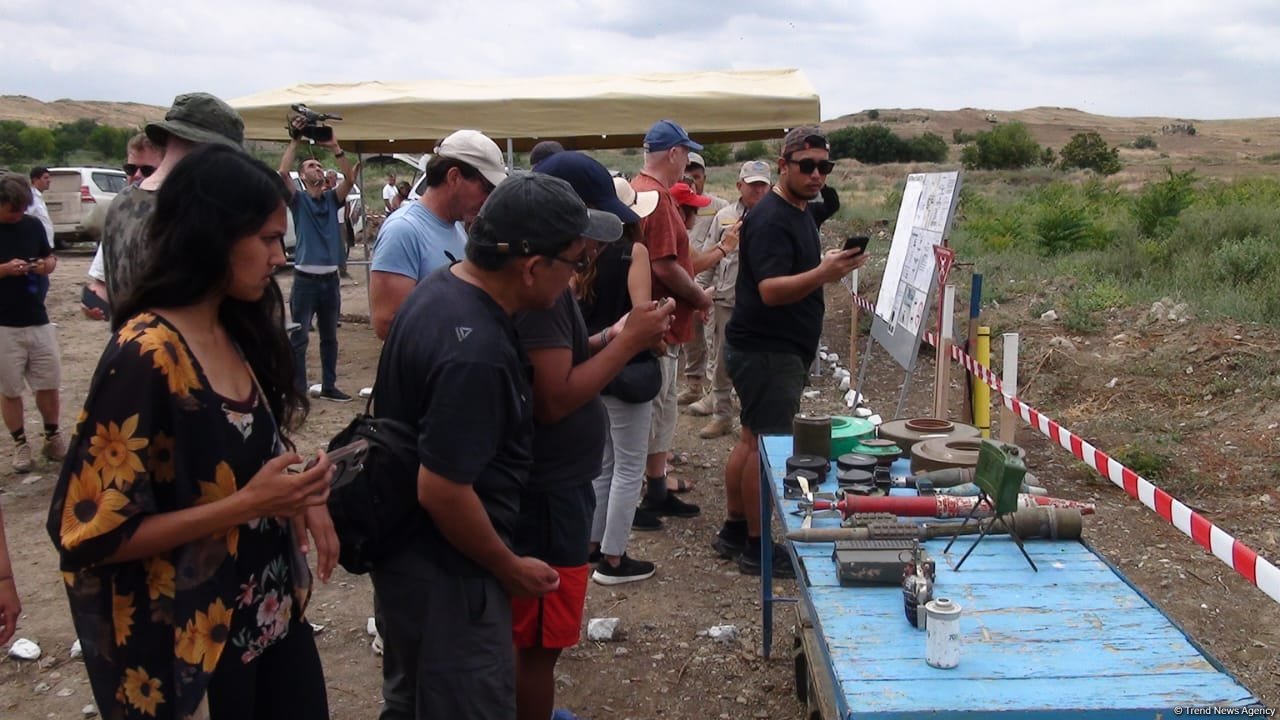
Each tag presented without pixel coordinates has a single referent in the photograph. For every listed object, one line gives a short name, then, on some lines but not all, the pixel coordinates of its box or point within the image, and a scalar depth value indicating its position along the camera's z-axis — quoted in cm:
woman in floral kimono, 164
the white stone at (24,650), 381
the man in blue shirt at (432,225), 347
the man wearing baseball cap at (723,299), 700
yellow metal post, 496
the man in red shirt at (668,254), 426
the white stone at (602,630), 402
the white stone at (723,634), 402
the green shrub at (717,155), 4059
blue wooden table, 170
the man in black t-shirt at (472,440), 196
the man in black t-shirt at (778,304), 409
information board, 552
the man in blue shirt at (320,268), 758
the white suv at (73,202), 1906
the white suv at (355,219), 1662
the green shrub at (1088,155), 3609
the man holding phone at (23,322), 572
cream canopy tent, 805
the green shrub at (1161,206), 1223
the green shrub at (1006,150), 3712
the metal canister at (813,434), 304
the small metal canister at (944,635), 182
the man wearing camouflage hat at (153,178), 277
